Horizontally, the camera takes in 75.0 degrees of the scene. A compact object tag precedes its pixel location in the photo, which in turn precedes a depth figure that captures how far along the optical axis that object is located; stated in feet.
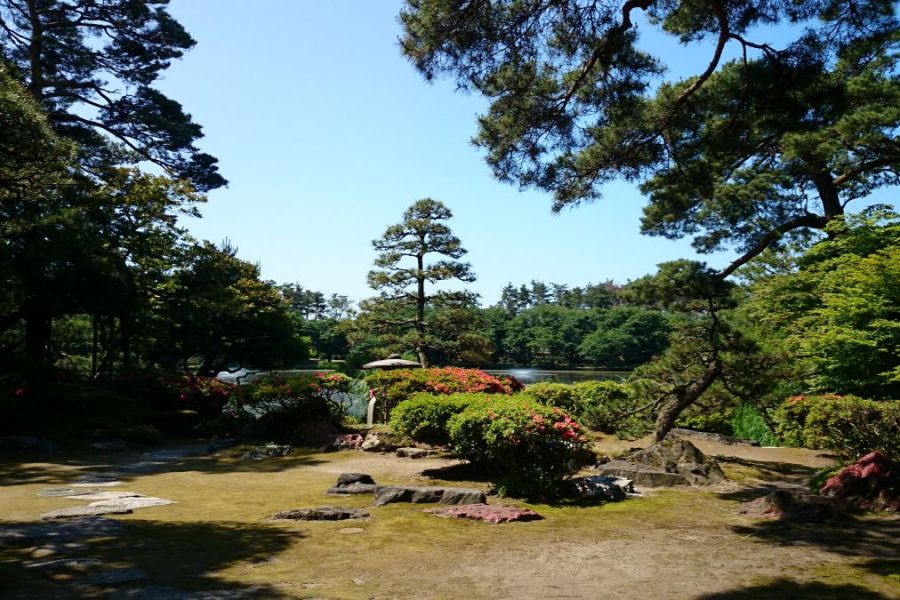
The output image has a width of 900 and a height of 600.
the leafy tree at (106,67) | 56.08
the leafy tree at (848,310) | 32.71
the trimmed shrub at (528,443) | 23.79
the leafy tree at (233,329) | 60.95
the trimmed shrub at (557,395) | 47.39
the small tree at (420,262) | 81.87
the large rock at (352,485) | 24.71
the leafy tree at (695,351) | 31.73
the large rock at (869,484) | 20.89
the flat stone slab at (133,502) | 21.13
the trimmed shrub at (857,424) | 26.12
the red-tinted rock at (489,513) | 19.97
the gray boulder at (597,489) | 24.08
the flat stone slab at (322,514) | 20.01
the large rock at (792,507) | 19.84
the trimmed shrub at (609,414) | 34.83
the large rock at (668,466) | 27.61
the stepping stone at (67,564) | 13.51
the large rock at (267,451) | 37.29
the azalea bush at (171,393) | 49.32
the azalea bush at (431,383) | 41.22
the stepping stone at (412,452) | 36.01
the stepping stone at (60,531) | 15.80
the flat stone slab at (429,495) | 22.18
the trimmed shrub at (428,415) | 29.25
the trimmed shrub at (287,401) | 44.39
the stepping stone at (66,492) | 23.09
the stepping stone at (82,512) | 19.02
